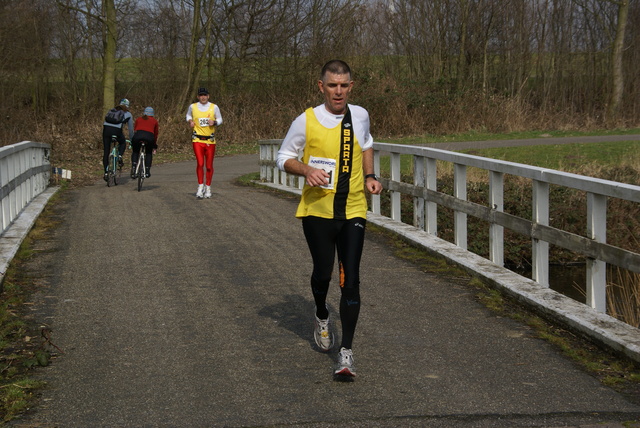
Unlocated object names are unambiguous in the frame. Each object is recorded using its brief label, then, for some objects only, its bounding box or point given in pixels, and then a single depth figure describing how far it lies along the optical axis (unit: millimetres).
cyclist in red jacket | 17797
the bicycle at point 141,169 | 17359
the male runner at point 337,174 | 5449
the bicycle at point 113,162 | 18672
